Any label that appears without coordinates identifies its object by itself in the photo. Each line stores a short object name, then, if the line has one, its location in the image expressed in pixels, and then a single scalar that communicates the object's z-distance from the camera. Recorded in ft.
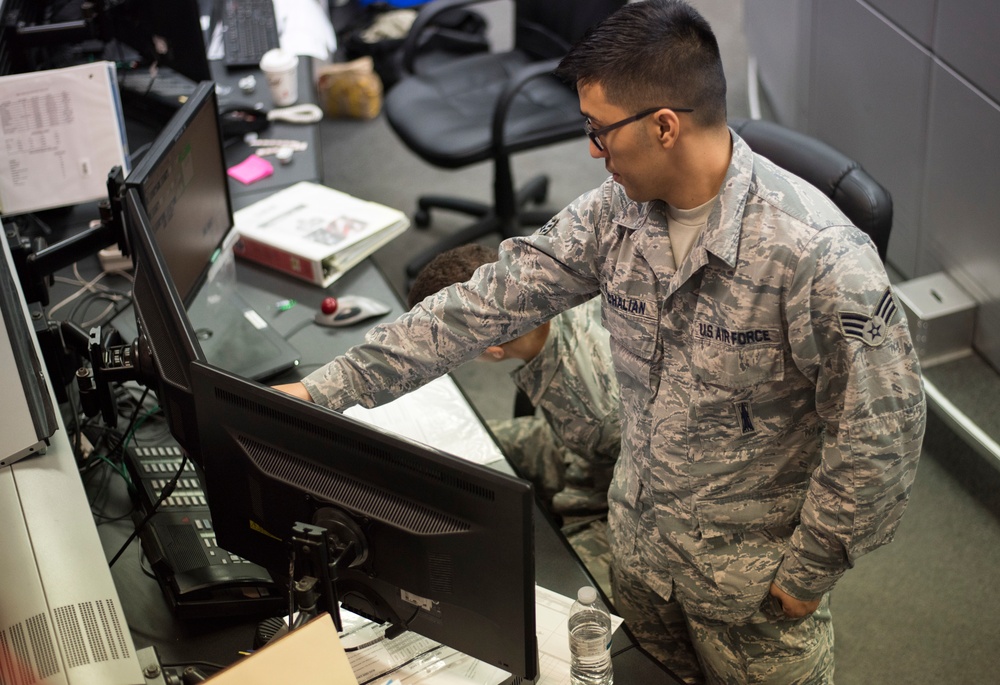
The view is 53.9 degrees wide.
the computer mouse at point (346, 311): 7.19
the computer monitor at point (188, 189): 5.56
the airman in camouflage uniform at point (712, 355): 4.37
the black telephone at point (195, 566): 5.03
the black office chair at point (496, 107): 10.56
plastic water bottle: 4.62
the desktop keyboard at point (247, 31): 10.62
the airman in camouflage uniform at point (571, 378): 6.33
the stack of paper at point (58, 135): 7.46
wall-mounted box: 9.66
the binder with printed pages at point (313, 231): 7.59
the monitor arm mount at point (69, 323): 5.49
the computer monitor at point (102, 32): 8.21
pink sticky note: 8.86
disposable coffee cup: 9.69
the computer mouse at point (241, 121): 9.37
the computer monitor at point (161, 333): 4.71
